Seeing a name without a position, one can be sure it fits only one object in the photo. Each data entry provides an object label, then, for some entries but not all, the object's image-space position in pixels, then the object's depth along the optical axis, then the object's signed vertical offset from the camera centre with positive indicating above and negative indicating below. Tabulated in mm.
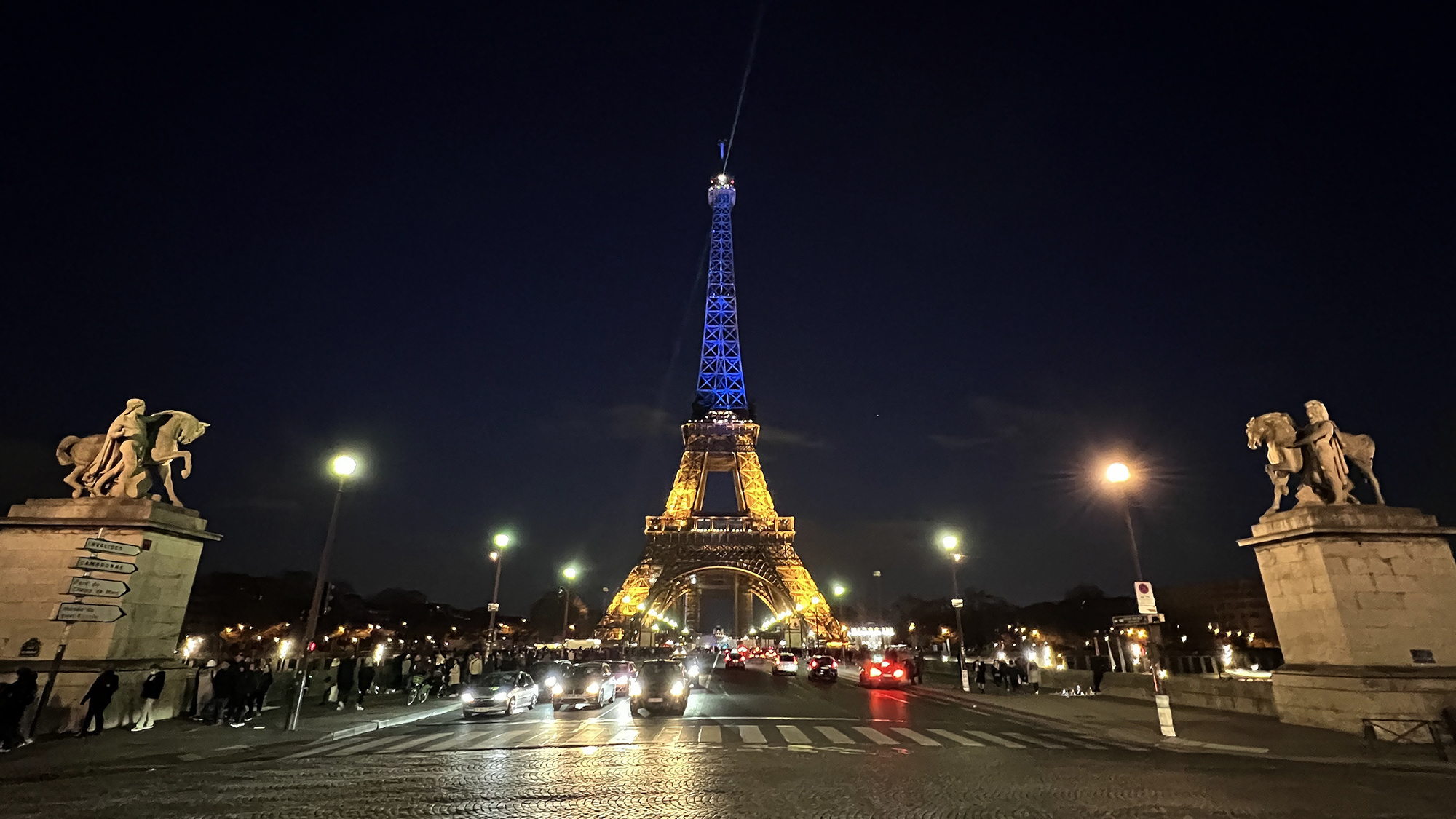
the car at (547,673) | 29639 -212
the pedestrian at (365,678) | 23578 -374
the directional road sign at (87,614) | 14445 +995
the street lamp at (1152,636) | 15727 +756
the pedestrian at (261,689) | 19266 -586
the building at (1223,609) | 122375 +11249
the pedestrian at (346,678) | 23109 -343
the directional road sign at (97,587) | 14664 +1504
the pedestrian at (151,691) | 15703 -526
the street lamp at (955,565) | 30141 +4697
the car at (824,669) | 37812 -9
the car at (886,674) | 34562 -222
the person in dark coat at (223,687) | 17391 -468
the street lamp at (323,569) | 17125 +2379
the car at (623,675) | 29959 -277
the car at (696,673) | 37656 -273
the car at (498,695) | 21219 -794
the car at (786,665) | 48156 +250
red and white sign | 16750 +1595
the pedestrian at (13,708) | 13078 -743
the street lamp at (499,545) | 32188 +5132
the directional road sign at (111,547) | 14898 +2320
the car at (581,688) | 23844 -631
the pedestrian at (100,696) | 14375 -574
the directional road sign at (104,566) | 14742 +1949
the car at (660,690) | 21734 -641
